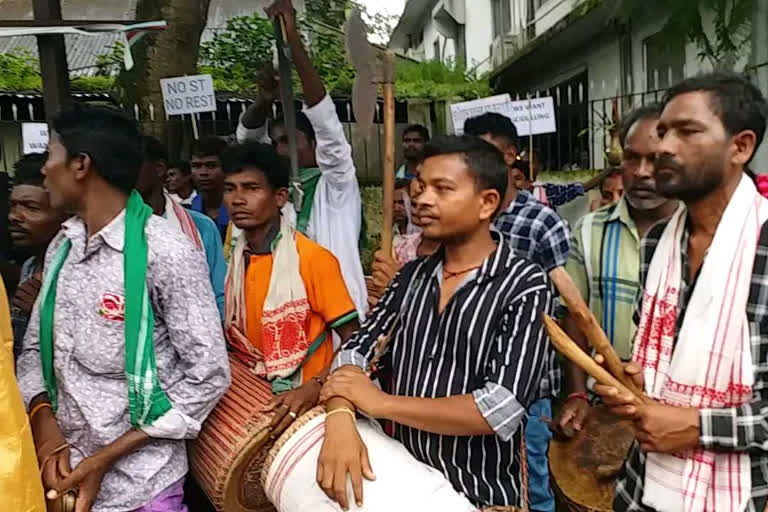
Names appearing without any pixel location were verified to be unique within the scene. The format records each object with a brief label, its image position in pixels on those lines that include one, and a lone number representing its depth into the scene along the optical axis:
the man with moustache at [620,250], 2.64
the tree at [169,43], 6.18
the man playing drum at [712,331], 1.55
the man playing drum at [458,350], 1.75
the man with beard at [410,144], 6.05
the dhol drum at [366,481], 1.71
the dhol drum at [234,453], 2.16
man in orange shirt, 2.53
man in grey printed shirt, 1.96
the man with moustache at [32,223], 2.55
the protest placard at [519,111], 6.08
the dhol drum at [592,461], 2.14
